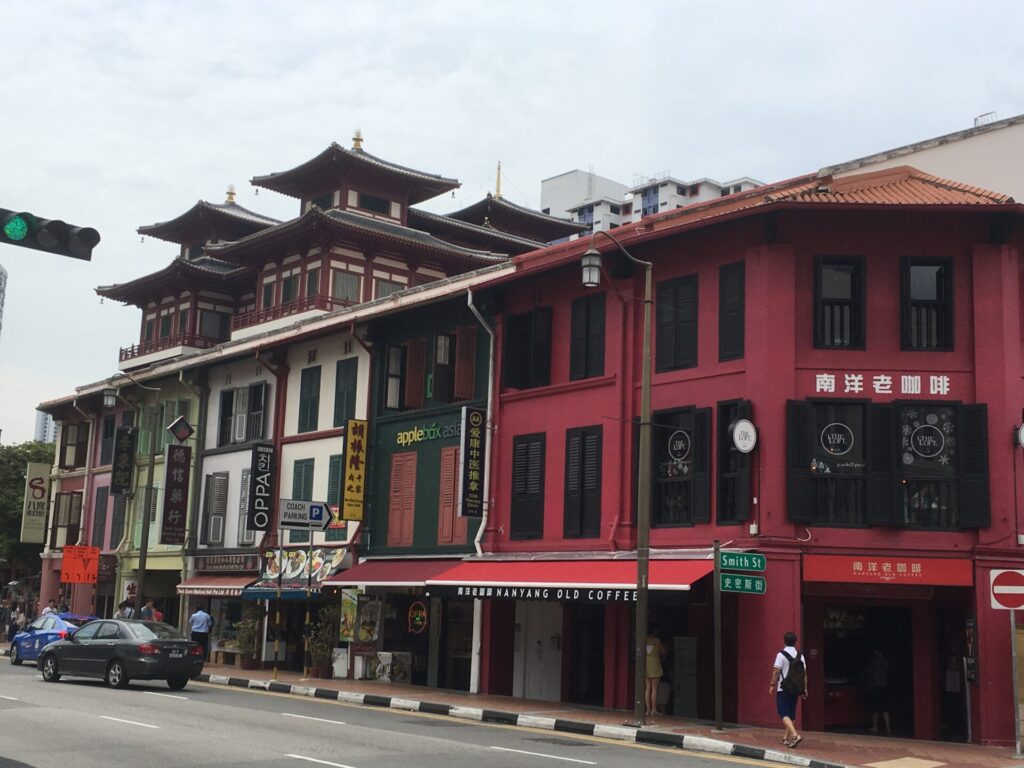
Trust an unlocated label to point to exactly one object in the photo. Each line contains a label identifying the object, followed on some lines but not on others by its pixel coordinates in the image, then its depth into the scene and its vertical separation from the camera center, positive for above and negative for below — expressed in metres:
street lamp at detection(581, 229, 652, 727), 20.33 +1.68
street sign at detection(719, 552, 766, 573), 20.02 +1.07
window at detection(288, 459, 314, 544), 34.12 +3.45
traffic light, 13.09 +3.77
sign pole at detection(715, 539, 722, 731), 19.52 -0.30
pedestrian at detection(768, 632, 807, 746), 18.69 -0.71
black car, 24.33 -0.93
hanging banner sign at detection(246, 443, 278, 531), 35.12 +3.40
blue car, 30.55 -0.80
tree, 67.94 +5.39
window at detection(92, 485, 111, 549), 45.28 +3.10
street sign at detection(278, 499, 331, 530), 29.56 +2.25
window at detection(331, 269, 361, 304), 45.38 +11.64
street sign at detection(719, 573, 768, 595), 19.89 +0.71
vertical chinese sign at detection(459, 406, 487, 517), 27.19 +3.35
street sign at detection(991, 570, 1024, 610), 17.86 +0.67
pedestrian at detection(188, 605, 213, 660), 33.47 -0.36
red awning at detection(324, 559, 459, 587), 27.66 +0.93
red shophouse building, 21.05 +3.09
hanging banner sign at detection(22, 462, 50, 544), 50.97 +3.79
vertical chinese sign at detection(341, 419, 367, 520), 31.19 +3.47
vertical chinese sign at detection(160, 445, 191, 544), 38.78 +3.48
